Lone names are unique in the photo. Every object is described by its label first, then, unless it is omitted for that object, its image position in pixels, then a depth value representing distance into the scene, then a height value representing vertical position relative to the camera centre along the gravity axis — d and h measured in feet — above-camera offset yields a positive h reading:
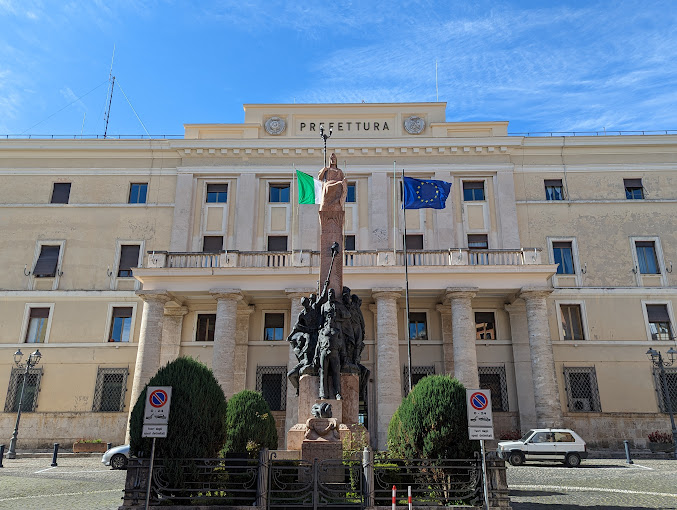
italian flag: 88.17 +37.13
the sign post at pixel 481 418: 29.99 +0.95
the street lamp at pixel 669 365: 82.50 +10.75
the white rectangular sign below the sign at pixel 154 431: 29.17 +0.14
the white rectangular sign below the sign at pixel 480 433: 29.84 +0.17
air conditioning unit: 98.85 +5.62
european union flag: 87.81 +36.67
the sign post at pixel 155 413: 29.40 +1.07
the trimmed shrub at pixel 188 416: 32.55 +1.08
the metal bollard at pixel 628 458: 73.49 -2.60
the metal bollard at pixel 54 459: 70.65 -3.23
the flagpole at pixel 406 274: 85.30 +24.80
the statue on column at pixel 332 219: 48.55 +18.89
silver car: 66.23 -2.79
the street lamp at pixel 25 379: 84.53 +7.74
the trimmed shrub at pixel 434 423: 33.71 +0.76
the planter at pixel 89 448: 89.10 -2.25
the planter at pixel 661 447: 86.94 -1.41
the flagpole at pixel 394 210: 102.12 +41.96
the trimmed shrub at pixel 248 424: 49.60 +0.90
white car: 71.87 -1.39
